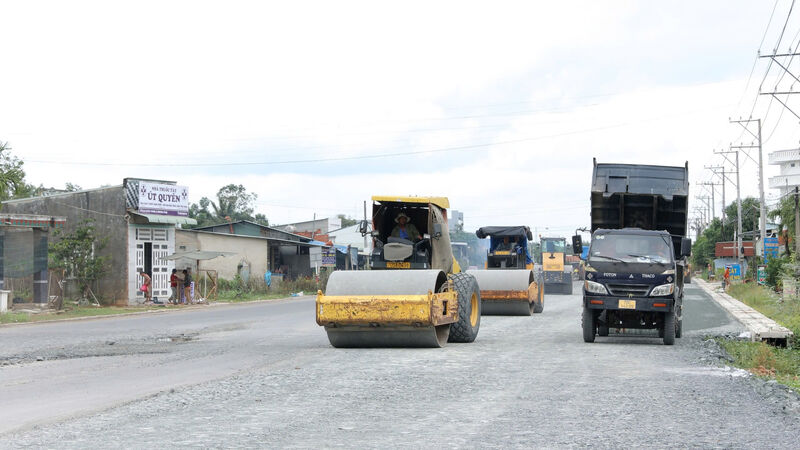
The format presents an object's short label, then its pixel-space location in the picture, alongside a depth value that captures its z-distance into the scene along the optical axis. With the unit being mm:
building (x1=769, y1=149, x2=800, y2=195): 131000
